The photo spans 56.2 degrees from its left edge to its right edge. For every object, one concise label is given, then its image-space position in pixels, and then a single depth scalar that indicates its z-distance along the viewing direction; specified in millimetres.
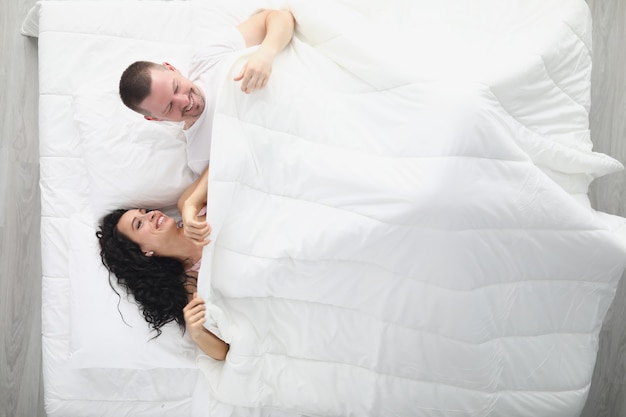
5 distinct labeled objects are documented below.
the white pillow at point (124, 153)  1612
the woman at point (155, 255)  1555
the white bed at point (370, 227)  1319
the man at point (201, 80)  1374
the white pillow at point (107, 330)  1560
